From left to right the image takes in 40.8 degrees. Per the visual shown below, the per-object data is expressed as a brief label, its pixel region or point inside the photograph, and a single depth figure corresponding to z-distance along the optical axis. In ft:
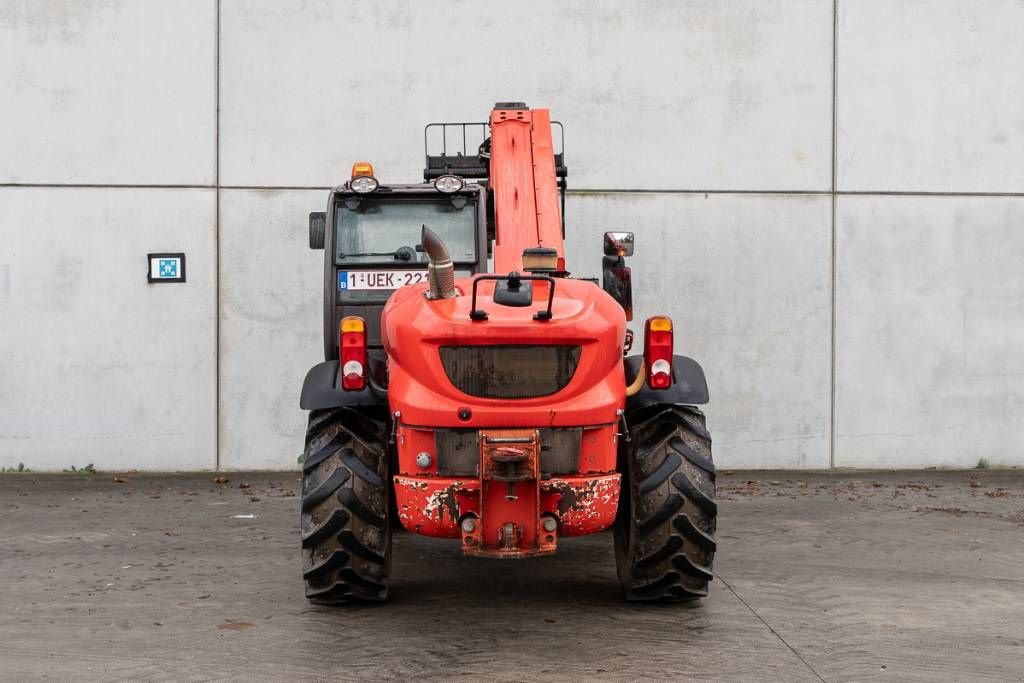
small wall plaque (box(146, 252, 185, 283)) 45.68
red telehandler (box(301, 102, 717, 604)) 22.70
